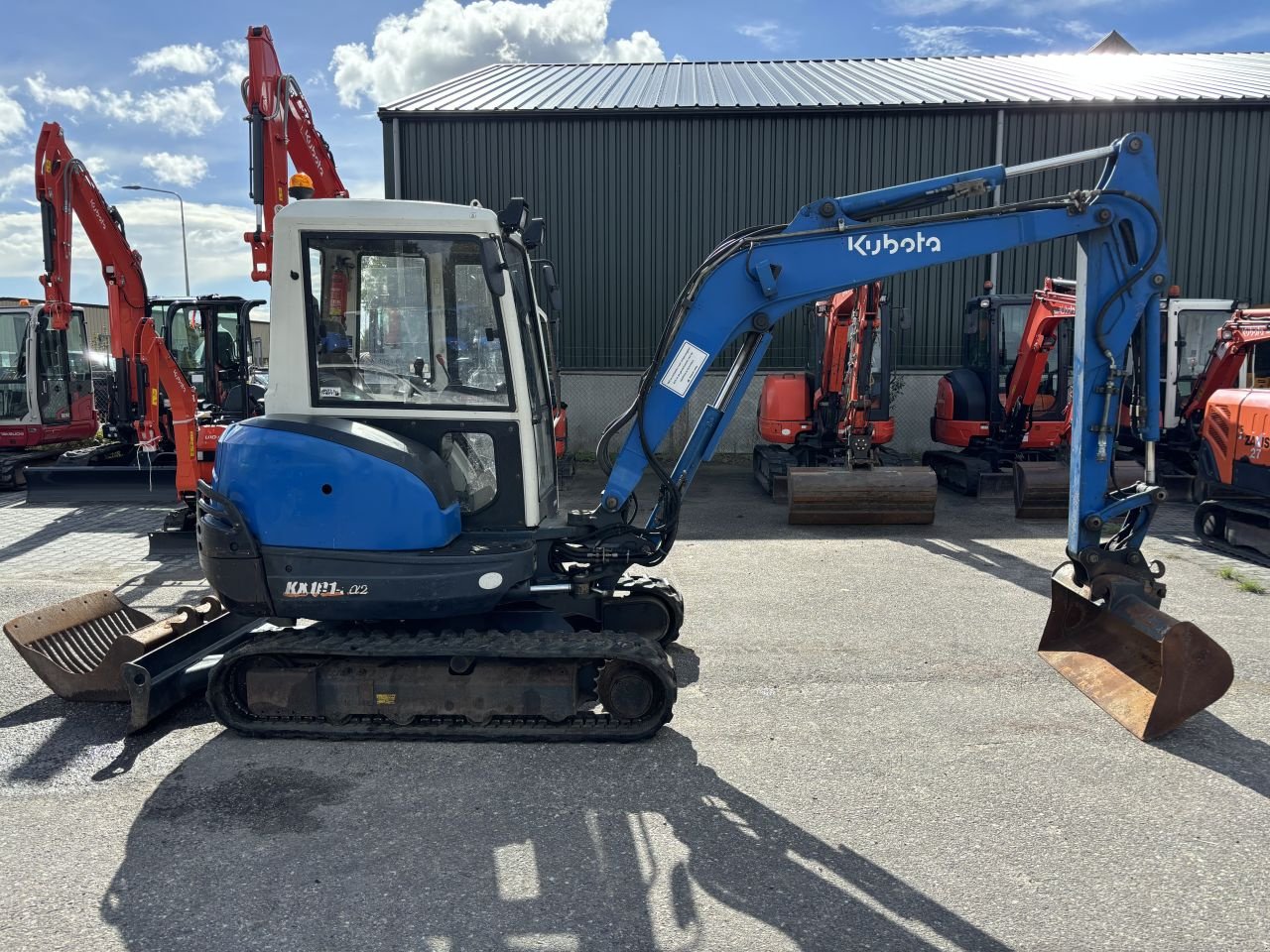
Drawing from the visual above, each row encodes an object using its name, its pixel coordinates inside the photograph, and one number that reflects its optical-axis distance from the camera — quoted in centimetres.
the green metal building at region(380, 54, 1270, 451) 1648
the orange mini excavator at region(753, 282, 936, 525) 1045
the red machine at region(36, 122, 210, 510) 1068
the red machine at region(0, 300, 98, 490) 1426
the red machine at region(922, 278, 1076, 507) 1218
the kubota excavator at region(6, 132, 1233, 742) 473
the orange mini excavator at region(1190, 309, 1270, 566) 866
